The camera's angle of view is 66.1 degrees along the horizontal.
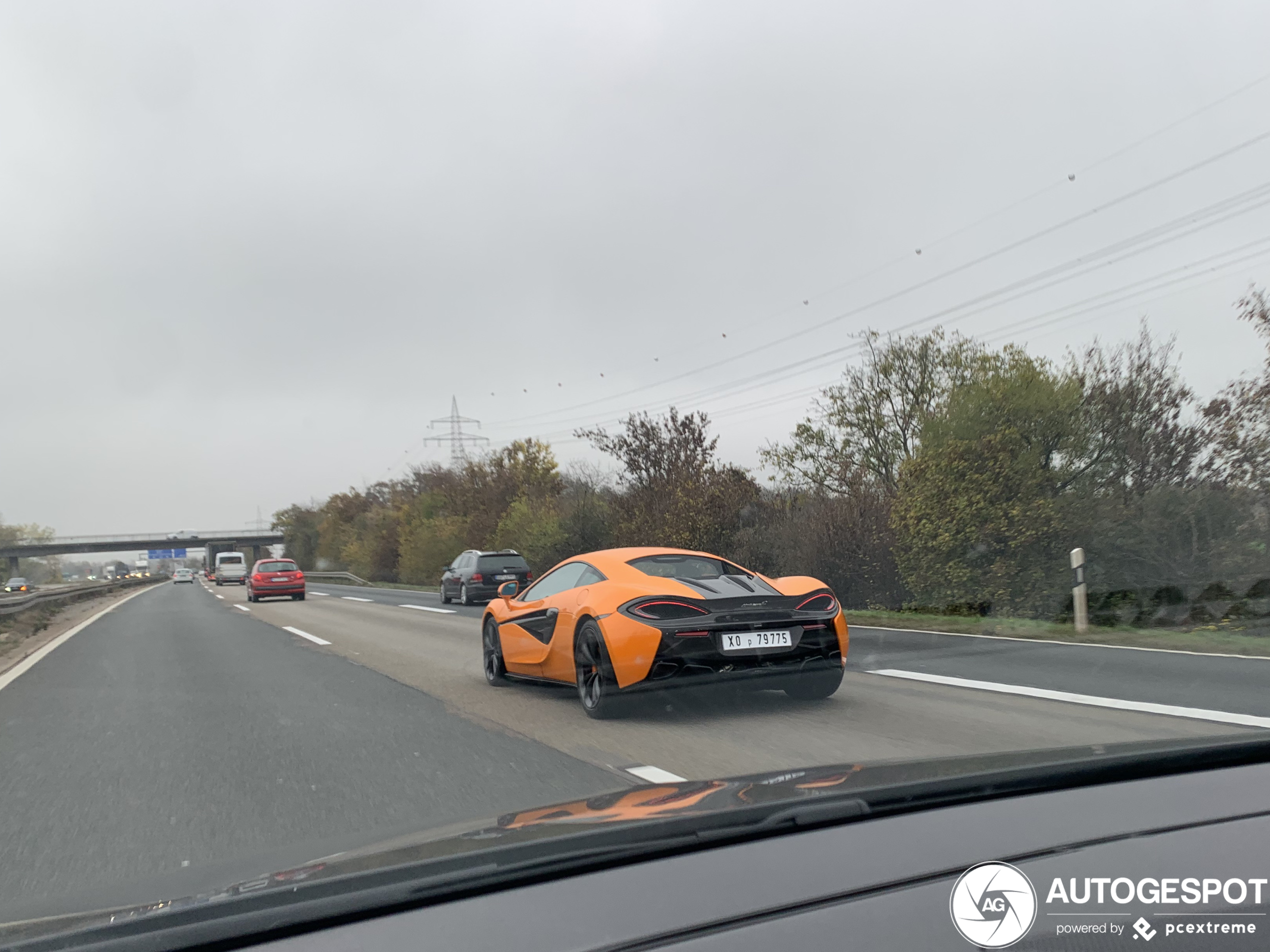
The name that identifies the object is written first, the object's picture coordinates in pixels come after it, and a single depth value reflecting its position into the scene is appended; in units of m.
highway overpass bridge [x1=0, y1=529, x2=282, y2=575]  106.75
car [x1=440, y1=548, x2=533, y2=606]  26.00
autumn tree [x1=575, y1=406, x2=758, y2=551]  24.81
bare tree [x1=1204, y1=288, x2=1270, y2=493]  14.92
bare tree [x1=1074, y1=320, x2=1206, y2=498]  16.86
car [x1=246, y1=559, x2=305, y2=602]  31.97
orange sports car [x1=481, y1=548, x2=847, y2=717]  6.75
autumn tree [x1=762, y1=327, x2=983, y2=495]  26.25
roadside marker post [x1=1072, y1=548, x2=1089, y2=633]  12.70
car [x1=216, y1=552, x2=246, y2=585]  56.00
